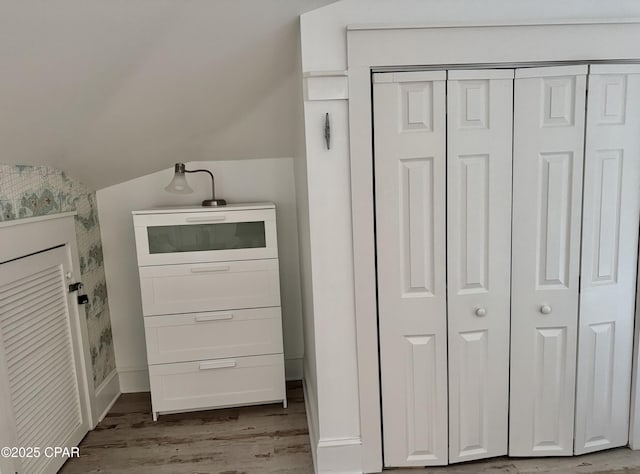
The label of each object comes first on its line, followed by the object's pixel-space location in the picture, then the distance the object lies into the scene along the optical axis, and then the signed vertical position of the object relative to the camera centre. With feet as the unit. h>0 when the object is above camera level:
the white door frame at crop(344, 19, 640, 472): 5.53 +1.54
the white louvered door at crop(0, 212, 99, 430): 5.68 -0.87
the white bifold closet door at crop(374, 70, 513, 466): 5.70 -1.28
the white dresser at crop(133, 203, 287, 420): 7.80 -2.34
